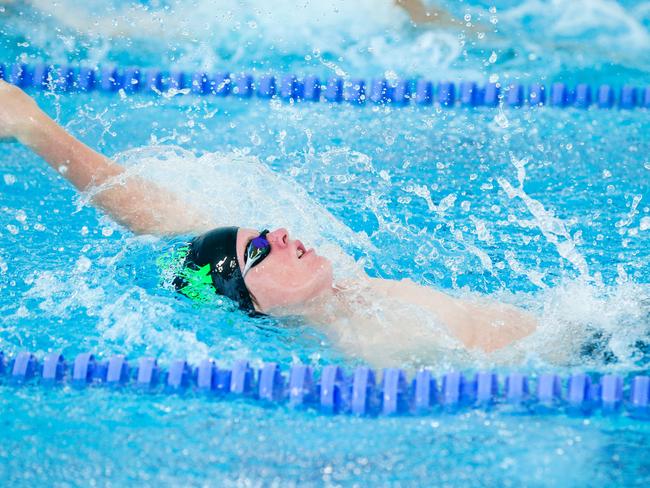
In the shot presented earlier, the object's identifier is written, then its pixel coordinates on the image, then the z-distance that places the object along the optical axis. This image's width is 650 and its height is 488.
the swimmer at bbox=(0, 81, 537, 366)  4.86
